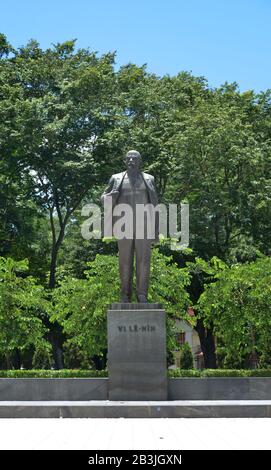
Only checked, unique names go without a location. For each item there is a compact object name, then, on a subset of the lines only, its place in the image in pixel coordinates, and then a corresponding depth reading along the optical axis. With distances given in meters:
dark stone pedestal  14.91
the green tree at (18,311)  23.95
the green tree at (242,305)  23.38
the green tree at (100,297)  24.83
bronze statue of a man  15.84
